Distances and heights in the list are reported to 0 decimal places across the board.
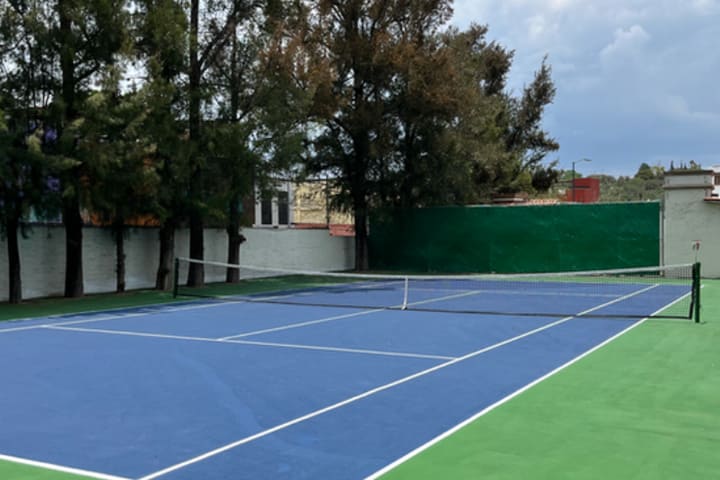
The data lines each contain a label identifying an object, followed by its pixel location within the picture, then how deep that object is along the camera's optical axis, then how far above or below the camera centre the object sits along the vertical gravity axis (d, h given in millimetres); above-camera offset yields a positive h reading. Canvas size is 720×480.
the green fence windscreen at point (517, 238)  26984 -451
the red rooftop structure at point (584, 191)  66500 +3220
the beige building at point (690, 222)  25516 +162
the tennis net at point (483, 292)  16641 -1830
